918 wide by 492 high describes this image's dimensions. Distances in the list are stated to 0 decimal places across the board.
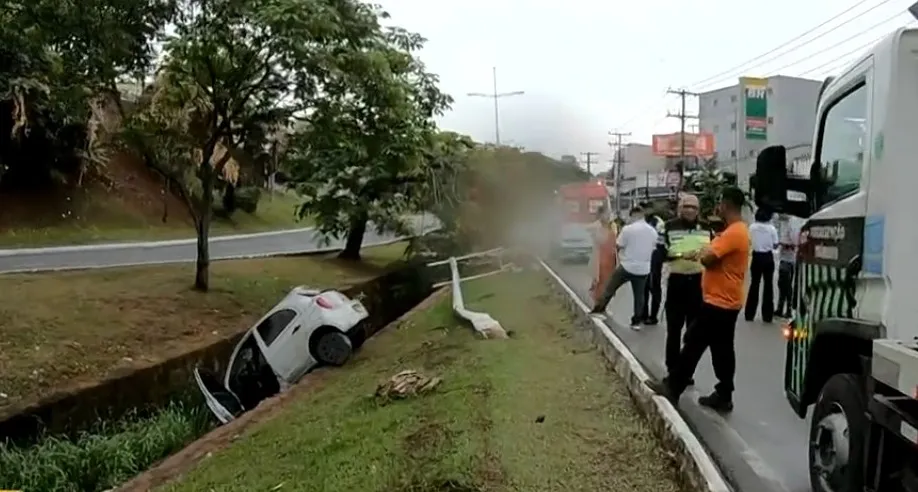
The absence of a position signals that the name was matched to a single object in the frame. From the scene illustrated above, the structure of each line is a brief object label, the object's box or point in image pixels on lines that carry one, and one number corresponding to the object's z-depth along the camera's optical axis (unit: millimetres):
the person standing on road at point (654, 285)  11383
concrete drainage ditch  9188
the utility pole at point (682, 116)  59569
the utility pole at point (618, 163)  65288
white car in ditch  12172
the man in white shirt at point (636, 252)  10984
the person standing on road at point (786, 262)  11668
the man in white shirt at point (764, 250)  11414
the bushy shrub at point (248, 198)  40375
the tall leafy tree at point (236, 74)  13484
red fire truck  29578
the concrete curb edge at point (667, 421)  4648
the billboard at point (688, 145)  64375
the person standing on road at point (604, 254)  13344
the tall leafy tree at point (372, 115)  14773
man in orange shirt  6395
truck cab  3625
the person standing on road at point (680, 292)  7516
